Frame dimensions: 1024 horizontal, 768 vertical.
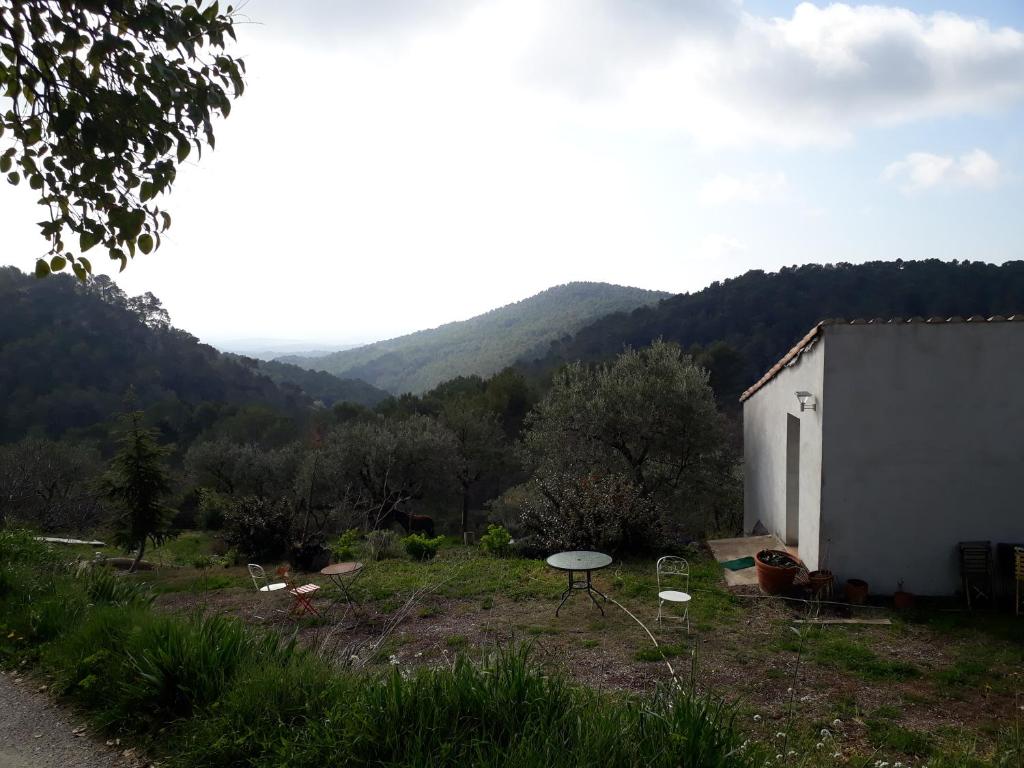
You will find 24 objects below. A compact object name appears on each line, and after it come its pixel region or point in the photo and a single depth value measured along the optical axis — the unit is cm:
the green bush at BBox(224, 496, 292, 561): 1373
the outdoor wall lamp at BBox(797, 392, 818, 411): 848
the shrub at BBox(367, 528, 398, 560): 1262
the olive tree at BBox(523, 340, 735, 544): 1555
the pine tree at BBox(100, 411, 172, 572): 1196
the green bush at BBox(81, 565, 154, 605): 580
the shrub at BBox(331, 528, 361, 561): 1227
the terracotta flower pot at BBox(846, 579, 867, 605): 776
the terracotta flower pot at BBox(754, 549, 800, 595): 811
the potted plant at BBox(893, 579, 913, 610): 759
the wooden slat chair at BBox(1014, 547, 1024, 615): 719
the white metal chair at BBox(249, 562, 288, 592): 942
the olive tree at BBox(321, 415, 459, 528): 2336
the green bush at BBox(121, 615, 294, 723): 370
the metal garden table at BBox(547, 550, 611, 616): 745
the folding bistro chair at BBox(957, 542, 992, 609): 757
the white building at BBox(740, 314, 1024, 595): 768
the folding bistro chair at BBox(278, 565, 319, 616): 789
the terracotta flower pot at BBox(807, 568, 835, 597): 777
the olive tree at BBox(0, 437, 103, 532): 1845
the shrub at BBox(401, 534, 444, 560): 1246
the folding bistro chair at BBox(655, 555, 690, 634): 690
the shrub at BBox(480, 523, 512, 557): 1227
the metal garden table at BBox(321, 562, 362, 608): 778
